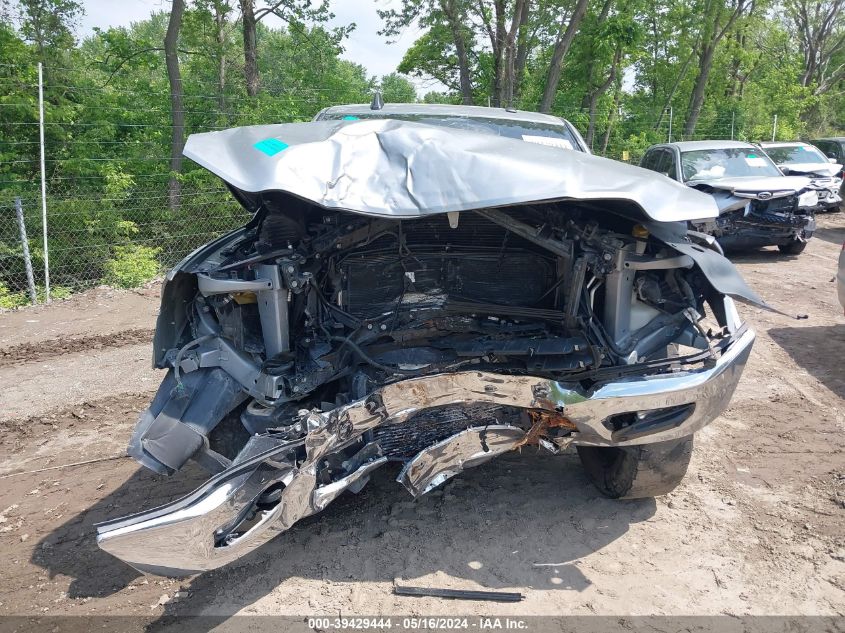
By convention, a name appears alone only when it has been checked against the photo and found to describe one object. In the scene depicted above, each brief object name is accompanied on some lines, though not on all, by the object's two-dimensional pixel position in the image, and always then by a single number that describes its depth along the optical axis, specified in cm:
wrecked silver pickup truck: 263
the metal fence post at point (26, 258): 785
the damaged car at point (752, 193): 932
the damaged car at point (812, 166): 1164
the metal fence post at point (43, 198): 799
